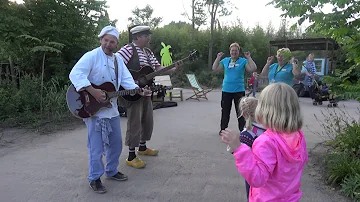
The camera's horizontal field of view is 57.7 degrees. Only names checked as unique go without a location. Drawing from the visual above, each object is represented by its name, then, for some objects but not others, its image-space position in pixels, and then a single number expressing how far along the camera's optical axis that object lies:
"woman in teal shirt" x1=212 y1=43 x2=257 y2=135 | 6.08
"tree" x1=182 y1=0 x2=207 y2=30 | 23.29
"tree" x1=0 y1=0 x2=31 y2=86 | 7.52
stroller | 11.44
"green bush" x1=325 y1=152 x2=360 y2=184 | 3.92
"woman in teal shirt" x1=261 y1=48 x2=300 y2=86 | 5.52
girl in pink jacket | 1.89
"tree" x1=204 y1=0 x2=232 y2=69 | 21.67
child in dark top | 2.60
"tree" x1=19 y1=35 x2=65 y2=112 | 7.74
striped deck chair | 13.05
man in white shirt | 3.71
